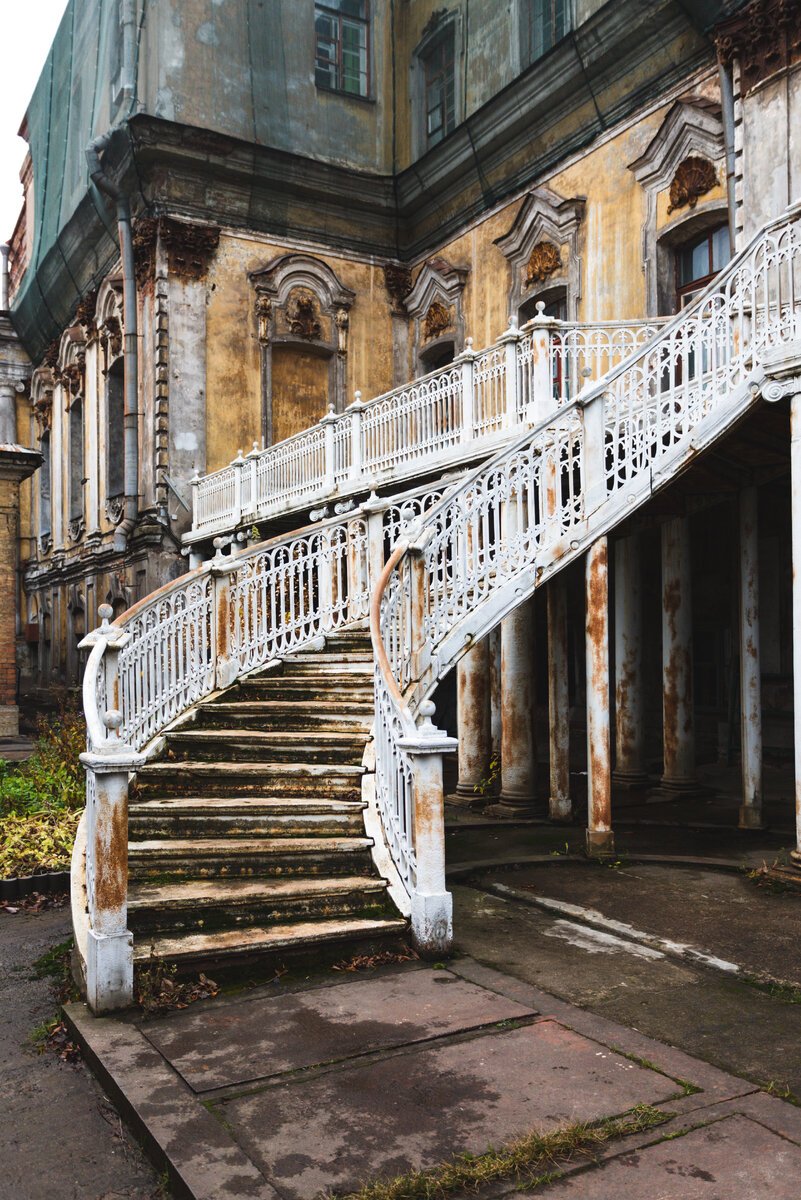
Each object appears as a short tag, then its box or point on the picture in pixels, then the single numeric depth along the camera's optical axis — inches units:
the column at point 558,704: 402.3
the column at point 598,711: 346.9
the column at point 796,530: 305.3
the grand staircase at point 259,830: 232.4
